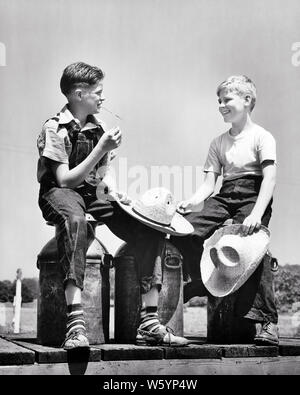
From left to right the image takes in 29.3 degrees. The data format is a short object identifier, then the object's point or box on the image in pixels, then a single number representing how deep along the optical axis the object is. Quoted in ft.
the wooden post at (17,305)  34.58
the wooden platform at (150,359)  10.03
